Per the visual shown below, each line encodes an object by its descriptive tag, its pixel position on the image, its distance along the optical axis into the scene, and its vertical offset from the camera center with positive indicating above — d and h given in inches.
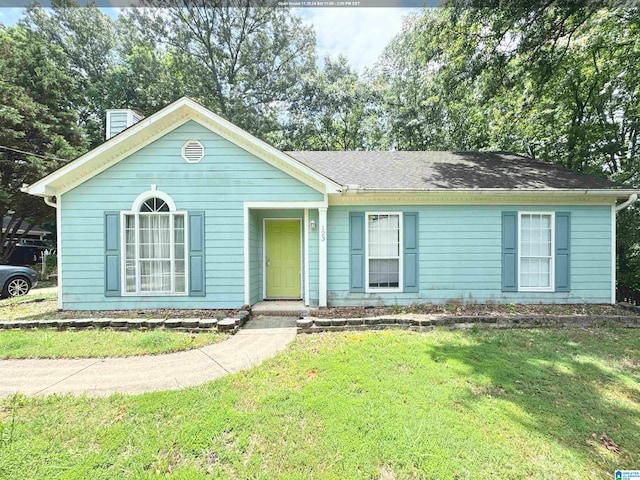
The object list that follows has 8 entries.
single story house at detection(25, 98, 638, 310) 271.1 +10.9
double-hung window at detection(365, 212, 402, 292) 295.3 -11.2
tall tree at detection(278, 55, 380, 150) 778.2 +344.1
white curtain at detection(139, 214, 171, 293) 274.5 -13.3
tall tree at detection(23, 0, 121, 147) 803.4 +578.9
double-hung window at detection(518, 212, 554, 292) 295.6 -12.1
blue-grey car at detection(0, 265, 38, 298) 366.9 -53.4
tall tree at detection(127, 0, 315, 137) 794.2 +526.2
